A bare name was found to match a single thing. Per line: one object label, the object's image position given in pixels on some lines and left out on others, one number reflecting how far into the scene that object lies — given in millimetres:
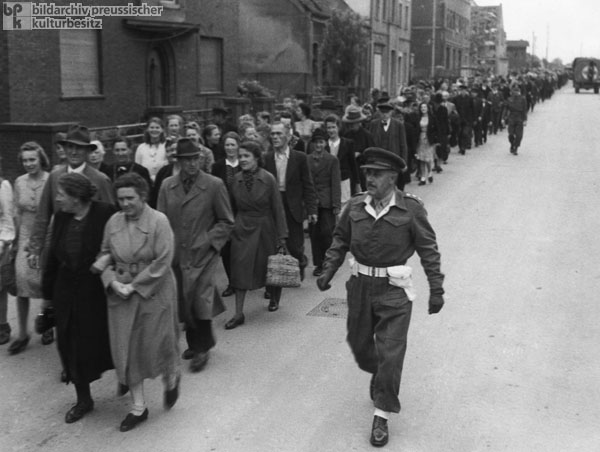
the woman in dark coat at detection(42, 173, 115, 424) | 5969
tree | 41031
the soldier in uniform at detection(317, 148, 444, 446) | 5719
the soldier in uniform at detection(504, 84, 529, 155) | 23406
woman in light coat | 5773
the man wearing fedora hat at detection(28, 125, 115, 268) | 6891
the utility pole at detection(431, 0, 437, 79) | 55969
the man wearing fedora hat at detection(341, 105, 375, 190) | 13336
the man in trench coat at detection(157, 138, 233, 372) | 7082
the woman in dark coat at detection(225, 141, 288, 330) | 8445
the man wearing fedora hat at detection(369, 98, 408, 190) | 14484
